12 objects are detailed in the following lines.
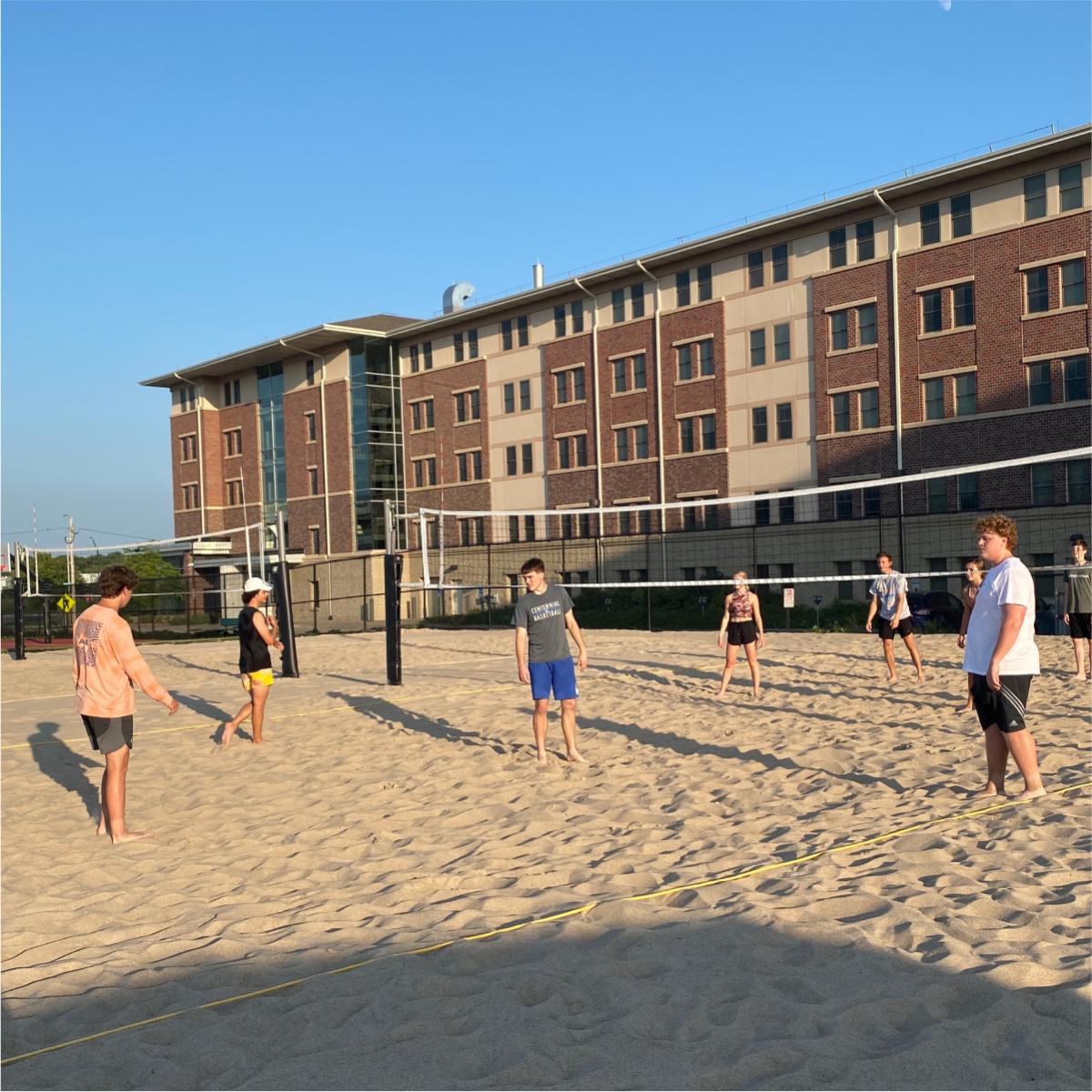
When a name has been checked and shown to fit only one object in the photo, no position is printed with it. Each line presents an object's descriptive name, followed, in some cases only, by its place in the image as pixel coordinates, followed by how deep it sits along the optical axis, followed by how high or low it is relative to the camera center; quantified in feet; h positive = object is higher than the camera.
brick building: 104.27 +18.94
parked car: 81.51 -5.99
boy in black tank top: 34.45 -3.28
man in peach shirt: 22.91 -2.48
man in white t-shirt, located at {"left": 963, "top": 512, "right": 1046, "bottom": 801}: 20.59 -2.40
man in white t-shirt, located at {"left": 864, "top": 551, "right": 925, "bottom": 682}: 43.01 -3.11
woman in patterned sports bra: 41.39 -3.41
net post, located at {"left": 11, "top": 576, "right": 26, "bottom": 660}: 78.69 -4.18
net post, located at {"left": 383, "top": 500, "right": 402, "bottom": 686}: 48.26 -2.40
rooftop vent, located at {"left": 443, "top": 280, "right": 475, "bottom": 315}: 173.58 +39.62
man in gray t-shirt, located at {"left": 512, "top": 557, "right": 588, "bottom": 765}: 29.55 -2.76
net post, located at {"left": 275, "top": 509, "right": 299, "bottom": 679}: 55.31 -3.17
